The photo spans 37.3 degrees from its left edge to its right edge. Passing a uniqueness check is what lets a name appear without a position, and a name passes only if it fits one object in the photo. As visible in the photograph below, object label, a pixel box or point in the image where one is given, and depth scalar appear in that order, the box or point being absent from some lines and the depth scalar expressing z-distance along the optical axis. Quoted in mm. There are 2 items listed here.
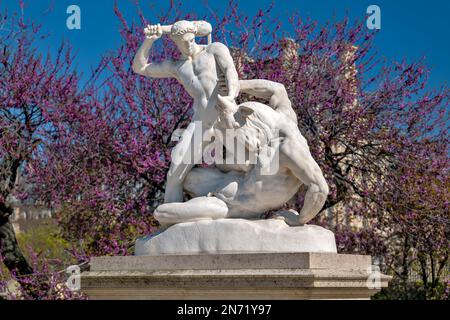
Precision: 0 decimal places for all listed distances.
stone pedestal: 5277
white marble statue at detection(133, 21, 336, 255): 5828
